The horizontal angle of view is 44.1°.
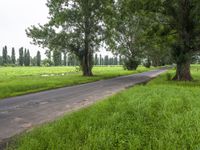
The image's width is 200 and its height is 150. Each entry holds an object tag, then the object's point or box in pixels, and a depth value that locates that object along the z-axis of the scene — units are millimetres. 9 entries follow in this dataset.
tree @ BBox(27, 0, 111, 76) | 33500
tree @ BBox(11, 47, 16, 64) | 138375
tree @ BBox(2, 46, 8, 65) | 132125
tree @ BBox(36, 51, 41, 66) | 144375
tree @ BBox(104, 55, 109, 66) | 188500
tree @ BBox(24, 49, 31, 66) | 136438
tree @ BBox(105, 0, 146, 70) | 57062
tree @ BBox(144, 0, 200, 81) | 22484
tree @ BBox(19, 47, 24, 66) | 135450
